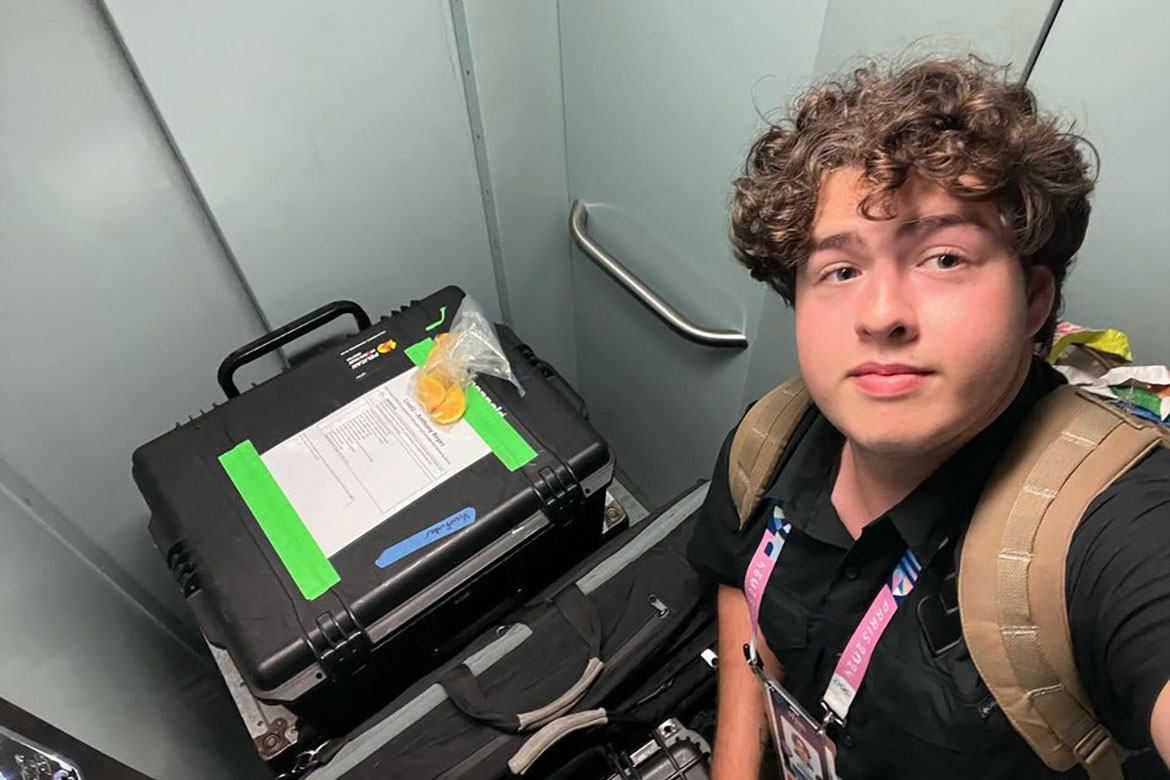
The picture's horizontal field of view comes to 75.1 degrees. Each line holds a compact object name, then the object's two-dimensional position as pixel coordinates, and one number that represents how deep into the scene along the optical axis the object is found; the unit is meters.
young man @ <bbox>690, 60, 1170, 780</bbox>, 0.51
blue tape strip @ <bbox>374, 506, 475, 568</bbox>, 0.81
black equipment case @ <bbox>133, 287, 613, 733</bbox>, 0.79
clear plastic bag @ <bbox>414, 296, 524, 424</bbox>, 0.93
